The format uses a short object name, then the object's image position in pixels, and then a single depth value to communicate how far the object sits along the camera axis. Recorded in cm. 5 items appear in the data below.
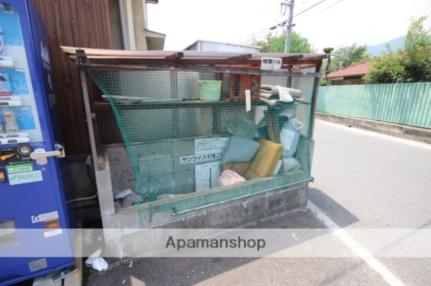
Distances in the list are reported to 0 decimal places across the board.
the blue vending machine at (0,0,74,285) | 134
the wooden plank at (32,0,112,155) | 227
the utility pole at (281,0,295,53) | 1097
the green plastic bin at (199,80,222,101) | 255
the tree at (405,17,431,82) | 746
